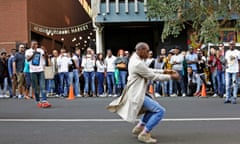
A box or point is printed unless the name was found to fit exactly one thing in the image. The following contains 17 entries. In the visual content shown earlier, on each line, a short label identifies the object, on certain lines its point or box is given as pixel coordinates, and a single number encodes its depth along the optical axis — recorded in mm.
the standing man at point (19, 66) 14953
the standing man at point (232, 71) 12133
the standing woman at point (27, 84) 14503
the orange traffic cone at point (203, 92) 14711
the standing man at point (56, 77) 15805
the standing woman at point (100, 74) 15719
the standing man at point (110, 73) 15719
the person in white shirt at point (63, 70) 15492
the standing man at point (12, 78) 15289
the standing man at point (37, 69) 10883
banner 25484
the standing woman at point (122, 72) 15389
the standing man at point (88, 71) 15609
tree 18562
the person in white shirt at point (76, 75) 15469
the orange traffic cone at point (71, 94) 14453
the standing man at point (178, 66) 15438
